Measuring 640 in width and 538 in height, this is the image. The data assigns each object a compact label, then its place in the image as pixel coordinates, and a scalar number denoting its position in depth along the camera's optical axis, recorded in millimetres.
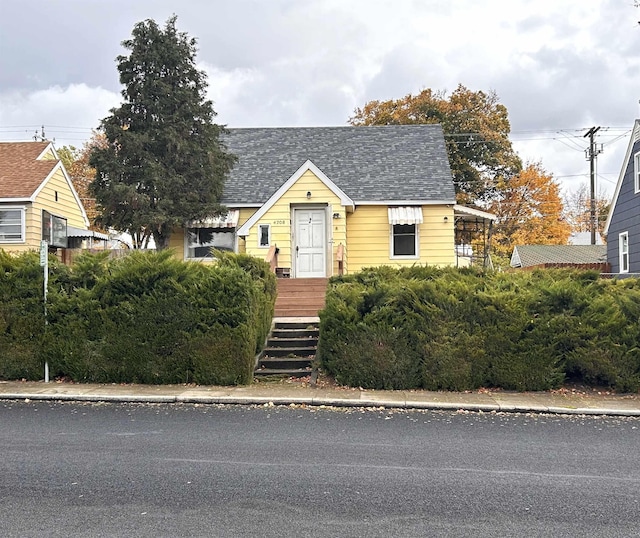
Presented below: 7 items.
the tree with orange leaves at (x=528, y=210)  39719
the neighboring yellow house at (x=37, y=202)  21656
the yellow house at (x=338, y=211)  19281
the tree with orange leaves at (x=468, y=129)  38562
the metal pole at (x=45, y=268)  10848
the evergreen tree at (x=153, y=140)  17797
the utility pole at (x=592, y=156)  37812
